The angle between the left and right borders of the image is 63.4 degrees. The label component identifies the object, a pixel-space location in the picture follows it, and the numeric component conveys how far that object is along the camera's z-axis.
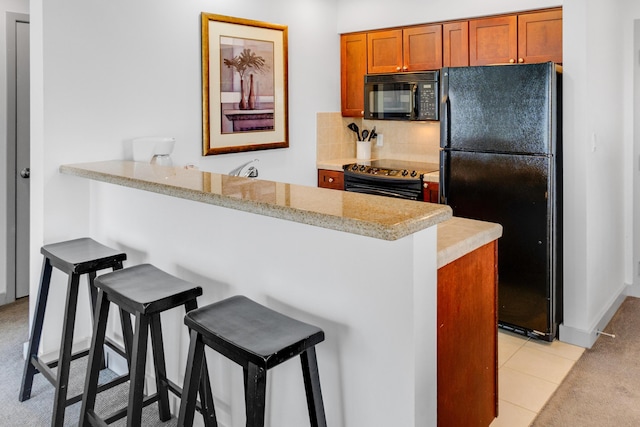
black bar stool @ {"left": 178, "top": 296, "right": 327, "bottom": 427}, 1.40
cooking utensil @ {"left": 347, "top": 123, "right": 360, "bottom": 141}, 4.72
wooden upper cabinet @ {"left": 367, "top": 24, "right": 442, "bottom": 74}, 3.91
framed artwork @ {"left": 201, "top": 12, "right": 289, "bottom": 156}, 3.46
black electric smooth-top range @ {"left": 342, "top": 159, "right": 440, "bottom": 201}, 3.81
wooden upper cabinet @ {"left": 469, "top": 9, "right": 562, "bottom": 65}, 3.34
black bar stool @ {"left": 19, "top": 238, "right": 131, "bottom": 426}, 2.16
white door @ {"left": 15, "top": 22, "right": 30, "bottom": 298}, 3.53
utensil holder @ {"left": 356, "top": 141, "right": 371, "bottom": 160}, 4.68
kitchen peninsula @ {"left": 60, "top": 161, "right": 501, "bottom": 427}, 1.47
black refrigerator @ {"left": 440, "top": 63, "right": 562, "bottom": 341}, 2.90
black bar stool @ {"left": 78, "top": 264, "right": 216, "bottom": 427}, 1.80
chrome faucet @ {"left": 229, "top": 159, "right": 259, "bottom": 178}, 3.27
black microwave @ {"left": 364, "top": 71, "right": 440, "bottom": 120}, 3.85
